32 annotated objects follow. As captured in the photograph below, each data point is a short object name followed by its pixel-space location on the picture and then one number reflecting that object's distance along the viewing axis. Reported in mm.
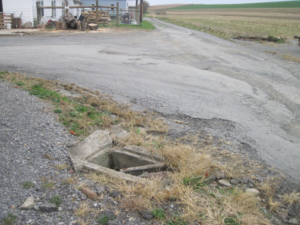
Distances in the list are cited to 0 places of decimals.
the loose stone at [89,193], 3053
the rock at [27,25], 21484
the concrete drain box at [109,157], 3838
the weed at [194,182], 3456
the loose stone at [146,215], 2830
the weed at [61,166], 3549
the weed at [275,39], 19266
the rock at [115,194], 3121
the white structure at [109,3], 43938
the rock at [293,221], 3059
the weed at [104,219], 2709
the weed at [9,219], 2537
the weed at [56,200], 2886
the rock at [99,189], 3147
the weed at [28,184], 3074
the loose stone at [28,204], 2754
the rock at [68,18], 20906
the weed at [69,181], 3244
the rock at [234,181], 3698
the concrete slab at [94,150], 3956
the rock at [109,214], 2784
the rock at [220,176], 3761
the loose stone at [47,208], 2781
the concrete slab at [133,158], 4033
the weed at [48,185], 3136
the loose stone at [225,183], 3624
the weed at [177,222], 2791
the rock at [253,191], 3490
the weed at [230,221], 2840
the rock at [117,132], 4605
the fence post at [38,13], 22219
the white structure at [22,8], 21609
